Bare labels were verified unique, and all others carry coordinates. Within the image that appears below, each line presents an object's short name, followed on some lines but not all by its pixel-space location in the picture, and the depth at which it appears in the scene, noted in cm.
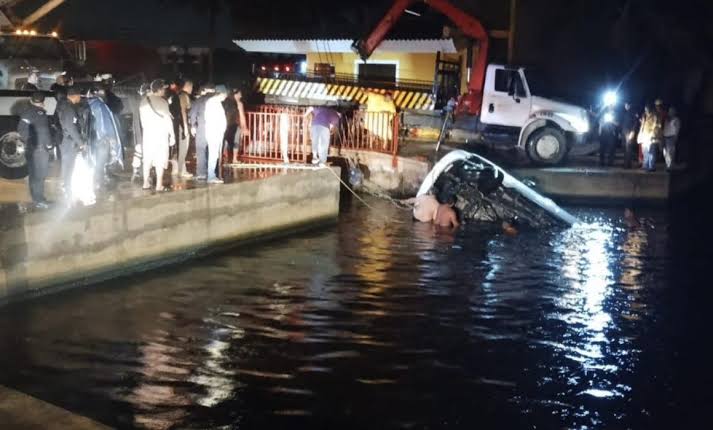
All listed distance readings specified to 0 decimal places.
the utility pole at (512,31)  2648
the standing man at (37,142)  1159
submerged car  1747
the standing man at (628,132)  2078
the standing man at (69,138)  1198
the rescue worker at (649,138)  2050
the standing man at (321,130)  1758
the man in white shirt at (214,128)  1414
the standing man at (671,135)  2061
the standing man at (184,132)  1507
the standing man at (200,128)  1427
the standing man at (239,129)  1662
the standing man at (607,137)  2095
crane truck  2073
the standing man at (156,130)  1302
